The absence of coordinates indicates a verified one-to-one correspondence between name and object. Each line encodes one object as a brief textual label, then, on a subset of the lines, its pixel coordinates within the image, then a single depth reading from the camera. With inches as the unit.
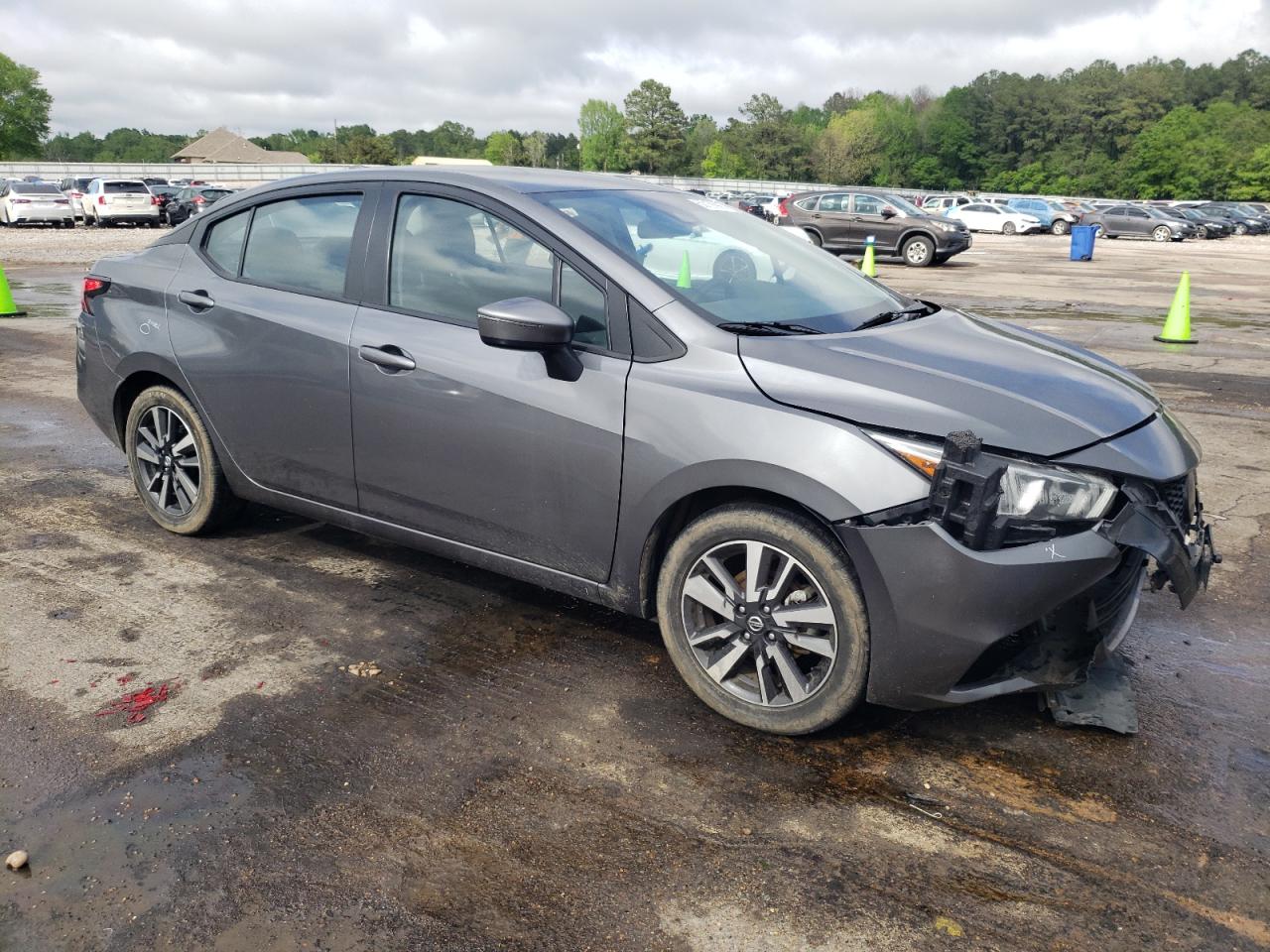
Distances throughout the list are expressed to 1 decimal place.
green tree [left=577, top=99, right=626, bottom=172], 5369.1
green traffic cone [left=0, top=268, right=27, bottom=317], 520.4
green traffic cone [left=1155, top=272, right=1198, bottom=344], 485.7
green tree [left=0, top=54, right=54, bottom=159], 4185.5
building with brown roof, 5142.7
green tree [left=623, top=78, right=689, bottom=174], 4972.9
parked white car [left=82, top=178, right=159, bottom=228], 1435.8
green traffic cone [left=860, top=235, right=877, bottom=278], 781.2
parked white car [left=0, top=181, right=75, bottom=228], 1421.0
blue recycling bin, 1123.9
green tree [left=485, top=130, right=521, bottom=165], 6043.3
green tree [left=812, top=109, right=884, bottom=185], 4665.4
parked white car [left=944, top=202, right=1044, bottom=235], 1791.3
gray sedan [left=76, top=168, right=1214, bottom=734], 115.9
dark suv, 989.2
